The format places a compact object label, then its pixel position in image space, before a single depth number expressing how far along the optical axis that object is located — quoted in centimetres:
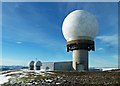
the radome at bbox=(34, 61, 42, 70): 2522
